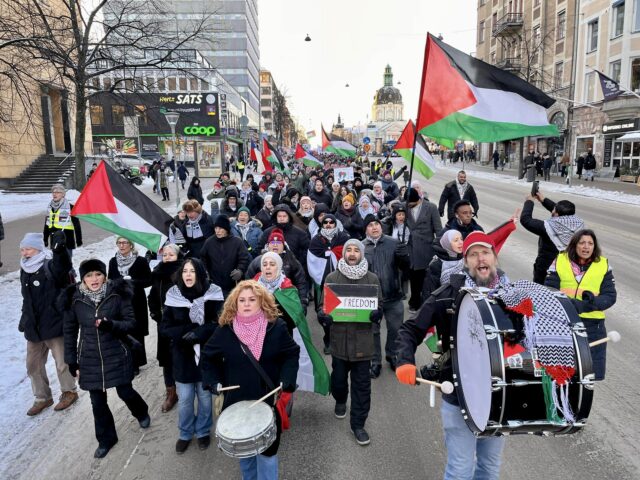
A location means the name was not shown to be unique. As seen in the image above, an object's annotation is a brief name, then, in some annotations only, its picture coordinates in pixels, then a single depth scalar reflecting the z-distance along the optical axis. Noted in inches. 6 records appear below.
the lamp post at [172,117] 666.2
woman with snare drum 127.6
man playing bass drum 112.9
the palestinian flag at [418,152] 420.5
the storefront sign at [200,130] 1647.4
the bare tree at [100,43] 540.4
